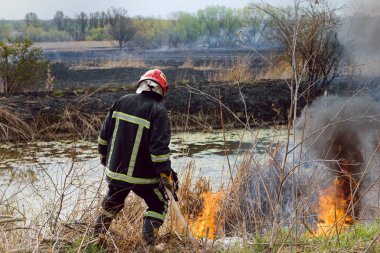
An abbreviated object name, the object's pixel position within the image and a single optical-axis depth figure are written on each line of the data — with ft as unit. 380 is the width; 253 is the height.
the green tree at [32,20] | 293.80
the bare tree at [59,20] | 289.12
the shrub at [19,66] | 55.01
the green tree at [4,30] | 232.73
